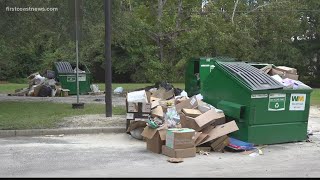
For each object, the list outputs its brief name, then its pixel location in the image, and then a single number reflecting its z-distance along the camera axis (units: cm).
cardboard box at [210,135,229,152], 787
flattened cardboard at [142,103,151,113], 910
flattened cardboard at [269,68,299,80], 972
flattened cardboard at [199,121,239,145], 788
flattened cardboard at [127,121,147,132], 892
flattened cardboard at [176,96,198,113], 912
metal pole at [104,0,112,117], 1109
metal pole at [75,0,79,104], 1263
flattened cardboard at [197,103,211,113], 873
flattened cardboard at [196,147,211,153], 773
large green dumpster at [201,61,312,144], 823
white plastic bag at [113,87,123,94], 1927
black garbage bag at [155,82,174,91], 1222
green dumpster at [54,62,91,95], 1930
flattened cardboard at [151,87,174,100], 1080
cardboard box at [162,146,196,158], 721
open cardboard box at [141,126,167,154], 768
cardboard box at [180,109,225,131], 805
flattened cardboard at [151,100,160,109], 930
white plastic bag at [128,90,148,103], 922
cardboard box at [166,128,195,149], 727
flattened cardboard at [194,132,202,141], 777
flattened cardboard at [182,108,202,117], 847
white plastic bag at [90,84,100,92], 1991
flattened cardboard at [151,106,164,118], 888
